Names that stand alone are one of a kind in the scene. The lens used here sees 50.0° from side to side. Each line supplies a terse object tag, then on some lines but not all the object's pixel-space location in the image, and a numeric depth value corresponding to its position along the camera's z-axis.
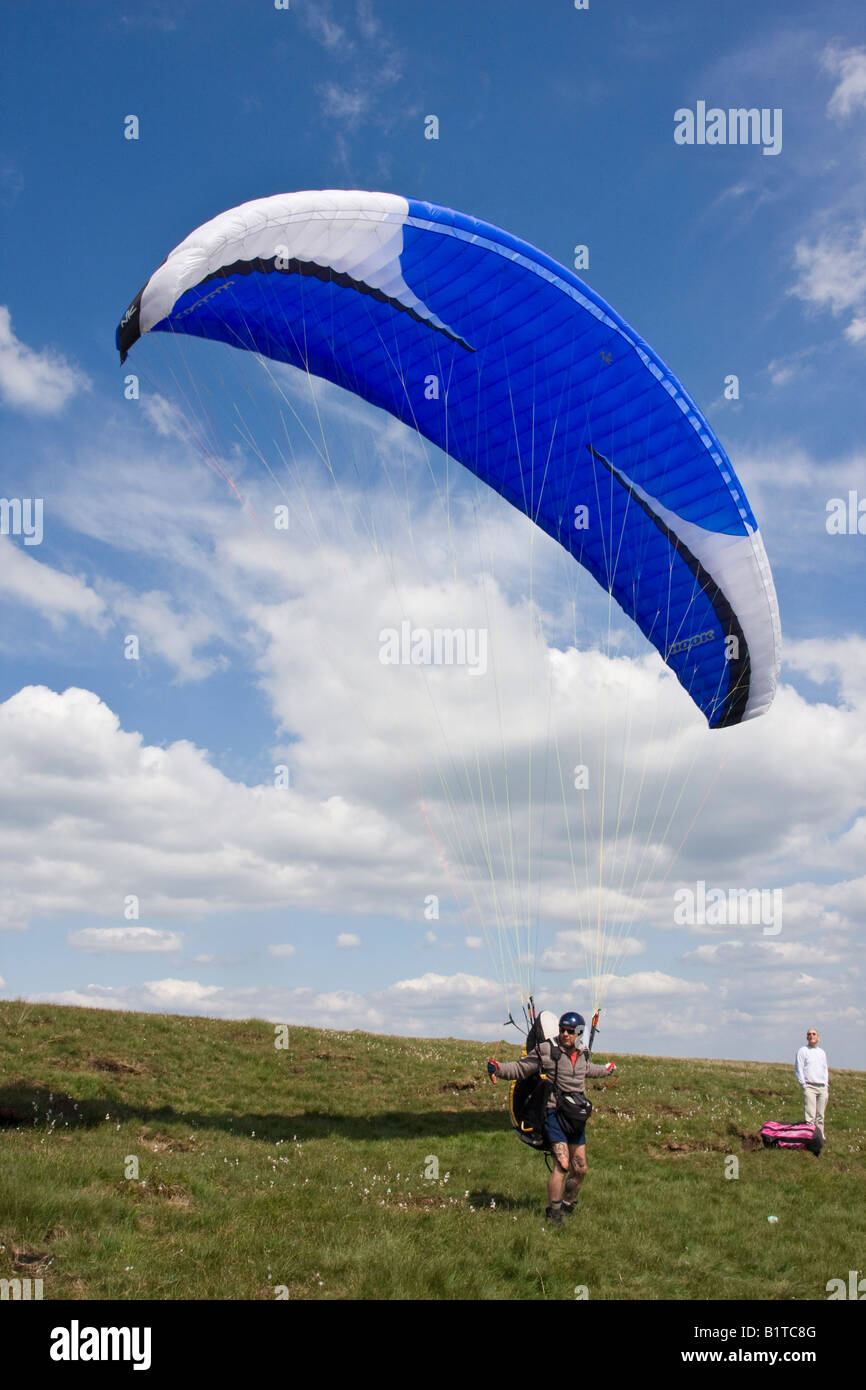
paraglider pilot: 9.06
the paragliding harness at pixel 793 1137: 13.24
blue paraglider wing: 11.56
